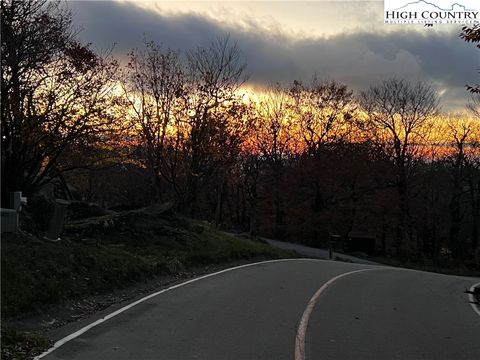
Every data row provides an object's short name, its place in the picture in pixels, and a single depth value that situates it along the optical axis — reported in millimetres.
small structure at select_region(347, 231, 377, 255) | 44188
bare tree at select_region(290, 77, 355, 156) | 52812
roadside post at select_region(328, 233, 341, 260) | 31984
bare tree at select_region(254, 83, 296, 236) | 54897
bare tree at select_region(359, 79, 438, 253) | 51625
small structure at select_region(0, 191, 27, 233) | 13039
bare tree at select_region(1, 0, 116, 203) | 16281
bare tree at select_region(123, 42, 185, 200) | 30469
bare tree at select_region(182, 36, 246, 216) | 30891
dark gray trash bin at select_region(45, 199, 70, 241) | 14719
